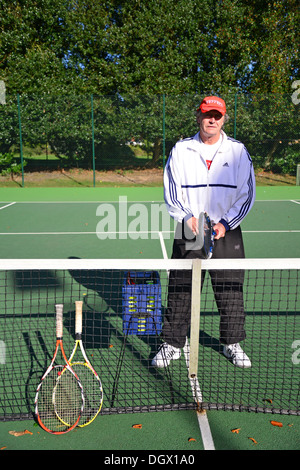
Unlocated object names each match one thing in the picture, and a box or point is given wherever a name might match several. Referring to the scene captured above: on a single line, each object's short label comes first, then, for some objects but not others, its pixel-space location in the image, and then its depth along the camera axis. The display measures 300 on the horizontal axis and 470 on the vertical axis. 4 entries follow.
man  3.63
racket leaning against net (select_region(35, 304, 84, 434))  3.00
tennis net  3.15
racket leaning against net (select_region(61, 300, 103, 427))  3.11
